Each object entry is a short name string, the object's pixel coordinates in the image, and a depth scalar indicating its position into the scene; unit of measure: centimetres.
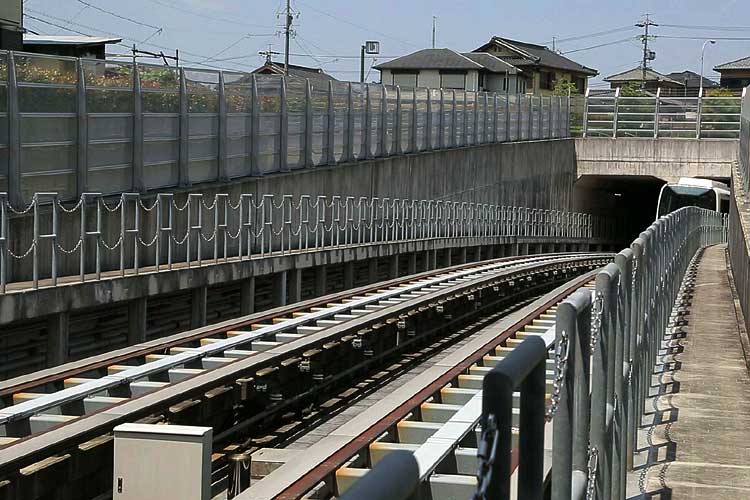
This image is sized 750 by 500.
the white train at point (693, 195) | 5812
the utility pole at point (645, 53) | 13100
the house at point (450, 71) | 10562
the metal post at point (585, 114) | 6588
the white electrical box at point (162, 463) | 950
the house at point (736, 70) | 13000
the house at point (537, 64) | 11745
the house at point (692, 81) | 15080
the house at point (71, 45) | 5003
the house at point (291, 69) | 9109
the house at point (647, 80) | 14538
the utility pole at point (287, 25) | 7873
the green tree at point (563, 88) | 11300
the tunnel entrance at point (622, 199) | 6644
